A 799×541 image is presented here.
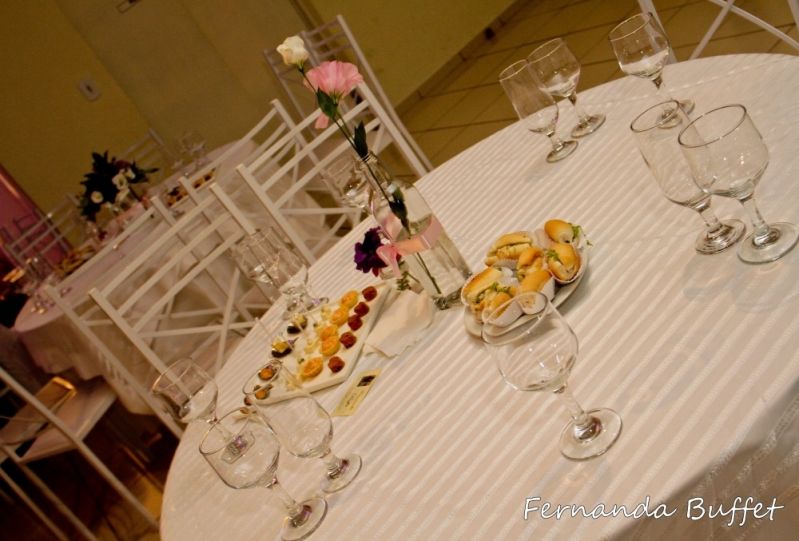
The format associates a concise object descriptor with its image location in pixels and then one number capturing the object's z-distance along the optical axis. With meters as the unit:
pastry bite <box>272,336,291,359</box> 1.65
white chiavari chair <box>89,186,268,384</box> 2.40
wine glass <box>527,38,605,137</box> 1.54
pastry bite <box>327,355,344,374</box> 1.43
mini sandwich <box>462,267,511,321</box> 1.21
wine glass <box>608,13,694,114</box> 1.43
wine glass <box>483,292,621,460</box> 0.83
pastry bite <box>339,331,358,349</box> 1.48
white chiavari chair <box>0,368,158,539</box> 2.87
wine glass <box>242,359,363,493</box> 1.08
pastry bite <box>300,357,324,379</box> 1.46
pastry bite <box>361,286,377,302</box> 1.60
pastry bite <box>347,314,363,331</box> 1.52
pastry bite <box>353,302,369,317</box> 1.57
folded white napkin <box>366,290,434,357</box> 1.38
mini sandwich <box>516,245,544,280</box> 1.20
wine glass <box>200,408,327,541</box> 1.06
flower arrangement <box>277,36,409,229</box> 1.22
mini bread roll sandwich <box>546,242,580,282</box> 1.16
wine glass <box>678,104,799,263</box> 0.90
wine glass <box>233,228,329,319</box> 1.73
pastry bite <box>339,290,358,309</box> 1.63
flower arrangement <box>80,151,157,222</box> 3.93
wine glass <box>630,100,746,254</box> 1.01
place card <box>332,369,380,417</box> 1.31
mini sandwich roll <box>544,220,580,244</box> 1.23
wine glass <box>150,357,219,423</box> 1.37
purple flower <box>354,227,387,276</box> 1.50
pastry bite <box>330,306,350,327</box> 1.59
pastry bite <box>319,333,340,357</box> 1.49
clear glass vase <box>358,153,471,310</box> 1.31
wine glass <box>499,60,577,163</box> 1.54
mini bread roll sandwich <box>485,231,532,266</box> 1.29
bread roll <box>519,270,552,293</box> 1.14
